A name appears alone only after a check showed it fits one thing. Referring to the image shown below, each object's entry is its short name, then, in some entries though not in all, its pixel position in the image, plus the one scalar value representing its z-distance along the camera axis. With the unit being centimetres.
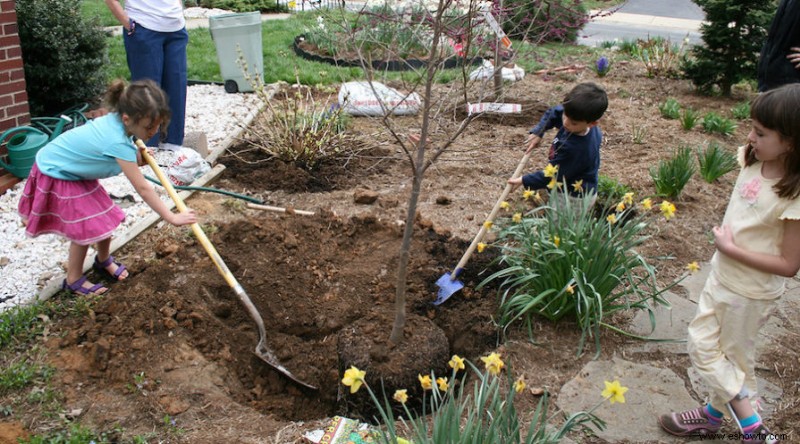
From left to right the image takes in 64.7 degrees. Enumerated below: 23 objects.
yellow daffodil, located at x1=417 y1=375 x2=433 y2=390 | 211
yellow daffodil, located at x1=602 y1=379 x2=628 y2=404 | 195
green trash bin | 705
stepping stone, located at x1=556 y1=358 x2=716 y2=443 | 265
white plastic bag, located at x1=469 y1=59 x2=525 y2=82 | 727
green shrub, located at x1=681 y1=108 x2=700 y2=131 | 625
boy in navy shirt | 337
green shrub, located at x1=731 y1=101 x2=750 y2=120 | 686
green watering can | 459
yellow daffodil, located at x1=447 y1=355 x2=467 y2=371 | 218
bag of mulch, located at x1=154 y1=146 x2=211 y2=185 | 493
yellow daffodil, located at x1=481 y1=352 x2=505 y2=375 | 208
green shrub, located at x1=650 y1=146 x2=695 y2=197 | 455
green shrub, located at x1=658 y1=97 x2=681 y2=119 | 672
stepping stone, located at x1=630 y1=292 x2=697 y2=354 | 321
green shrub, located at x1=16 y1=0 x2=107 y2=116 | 553
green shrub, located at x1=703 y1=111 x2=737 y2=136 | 617
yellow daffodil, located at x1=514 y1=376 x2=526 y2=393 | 208
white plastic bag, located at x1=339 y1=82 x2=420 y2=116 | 622
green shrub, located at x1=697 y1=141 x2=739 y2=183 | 497
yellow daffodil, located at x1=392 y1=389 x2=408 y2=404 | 206
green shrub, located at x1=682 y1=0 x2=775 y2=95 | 728
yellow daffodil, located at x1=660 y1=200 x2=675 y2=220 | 294
